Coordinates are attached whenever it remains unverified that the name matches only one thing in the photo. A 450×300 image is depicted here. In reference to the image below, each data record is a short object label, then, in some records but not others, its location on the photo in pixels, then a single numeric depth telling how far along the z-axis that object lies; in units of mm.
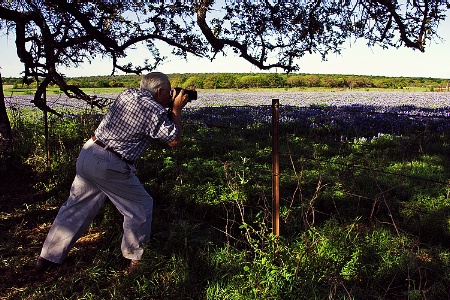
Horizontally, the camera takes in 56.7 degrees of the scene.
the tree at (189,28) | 7277
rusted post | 3598
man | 3246
